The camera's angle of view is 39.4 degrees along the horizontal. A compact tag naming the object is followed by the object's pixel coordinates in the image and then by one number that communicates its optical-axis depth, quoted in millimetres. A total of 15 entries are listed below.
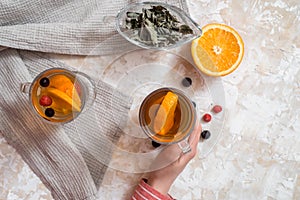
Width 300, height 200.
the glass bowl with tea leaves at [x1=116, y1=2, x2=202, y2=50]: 885
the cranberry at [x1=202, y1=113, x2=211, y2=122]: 922
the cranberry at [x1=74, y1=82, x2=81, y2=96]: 897
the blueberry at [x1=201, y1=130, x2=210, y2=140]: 933
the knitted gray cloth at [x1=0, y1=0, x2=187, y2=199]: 935
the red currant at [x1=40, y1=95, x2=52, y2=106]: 867
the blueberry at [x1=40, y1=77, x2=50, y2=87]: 872
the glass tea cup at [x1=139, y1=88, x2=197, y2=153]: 837
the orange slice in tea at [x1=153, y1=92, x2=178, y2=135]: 832
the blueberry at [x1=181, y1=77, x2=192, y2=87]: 923
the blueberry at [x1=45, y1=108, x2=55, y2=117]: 879
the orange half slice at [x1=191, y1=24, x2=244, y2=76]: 915
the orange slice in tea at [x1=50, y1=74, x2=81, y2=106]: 889
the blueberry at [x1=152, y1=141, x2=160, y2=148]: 929
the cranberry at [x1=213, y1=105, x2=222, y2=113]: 927
